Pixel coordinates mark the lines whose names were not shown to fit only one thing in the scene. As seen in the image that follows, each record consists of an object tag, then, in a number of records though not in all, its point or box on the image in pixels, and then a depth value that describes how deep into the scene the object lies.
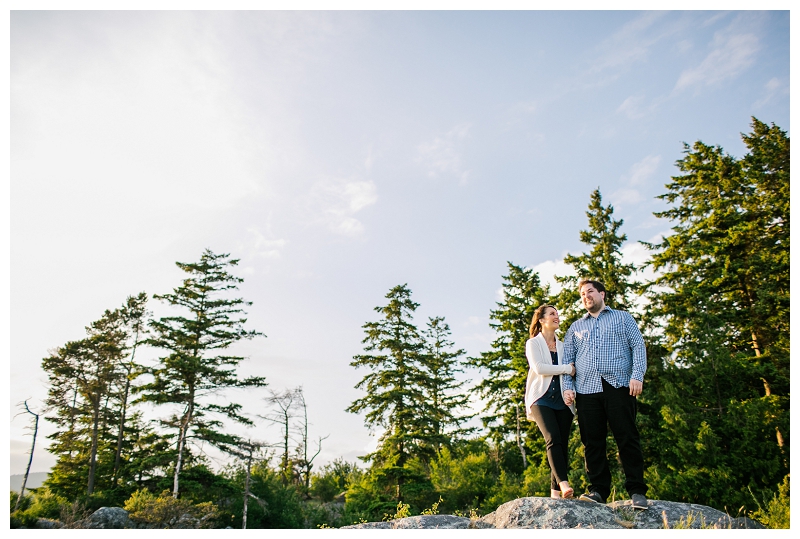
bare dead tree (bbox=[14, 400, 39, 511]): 22.30
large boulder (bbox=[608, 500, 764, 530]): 4.08
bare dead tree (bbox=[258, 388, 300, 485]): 27.89
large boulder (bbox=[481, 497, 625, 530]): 3.93
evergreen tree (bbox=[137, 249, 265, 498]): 21.34
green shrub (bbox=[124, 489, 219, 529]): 16.94
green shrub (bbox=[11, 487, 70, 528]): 17.25
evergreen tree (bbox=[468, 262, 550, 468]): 21.89
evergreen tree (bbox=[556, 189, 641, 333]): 15.43
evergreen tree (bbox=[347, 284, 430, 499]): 20.89
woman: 4.63
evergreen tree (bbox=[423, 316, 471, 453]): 21.58
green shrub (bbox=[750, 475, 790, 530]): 5.64
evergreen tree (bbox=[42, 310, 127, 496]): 23.25
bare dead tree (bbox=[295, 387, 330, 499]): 27.78
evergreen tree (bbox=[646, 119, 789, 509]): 10.43
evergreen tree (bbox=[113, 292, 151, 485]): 24.50
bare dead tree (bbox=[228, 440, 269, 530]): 20.34
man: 4.38
